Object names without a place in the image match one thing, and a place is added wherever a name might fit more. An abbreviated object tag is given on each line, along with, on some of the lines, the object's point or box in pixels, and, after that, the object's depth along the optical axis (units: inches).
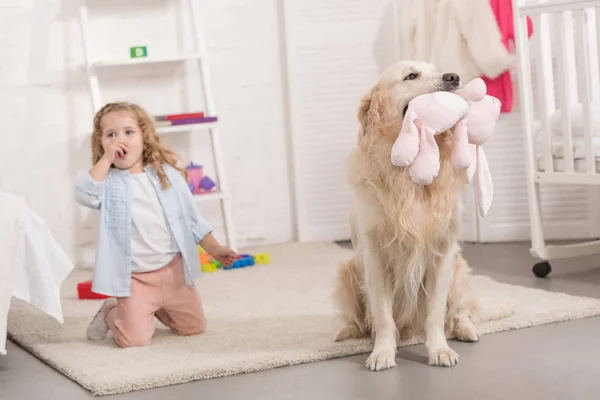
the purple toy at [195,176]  167.3
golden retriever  88.0
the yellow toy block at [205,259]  156.8
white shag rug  90.3
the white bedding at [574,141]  128.0
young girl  103.9
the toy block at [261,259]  159.6
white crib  125.5
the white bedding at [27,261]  97.0
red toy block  134.8
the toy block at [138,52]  162.9
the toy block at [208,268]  154.5
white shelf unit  160.9
